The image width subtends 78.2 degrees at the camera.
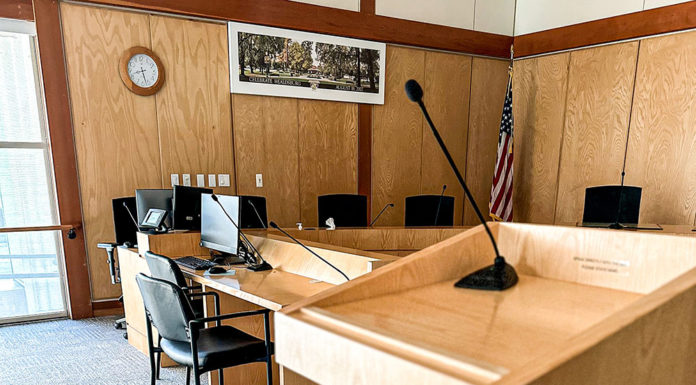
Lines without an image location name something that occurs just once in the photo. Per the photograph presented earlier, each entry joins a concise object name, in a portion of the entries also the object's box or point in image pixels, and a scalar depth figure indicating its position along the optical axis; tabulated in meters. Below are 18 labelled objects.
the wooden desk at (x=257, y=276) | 2.08
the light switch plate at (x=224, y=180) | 4.15
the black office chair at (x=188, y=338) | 1.84
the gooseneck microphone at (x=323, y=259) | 2.13
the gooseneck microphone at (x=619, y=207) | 3.88
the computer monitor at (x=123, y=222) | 3.50
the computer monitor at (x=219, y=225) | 2.59
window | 3.56
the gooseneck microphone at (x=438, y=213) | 3.93
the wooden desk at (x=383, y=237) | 3.04
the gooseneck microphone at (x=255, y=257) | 2.57
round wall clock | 3.69
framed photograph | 4.14
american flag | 5.12
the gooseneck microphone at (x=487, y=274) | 0.78
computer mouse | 2.48
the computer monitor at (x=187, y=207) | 3.06
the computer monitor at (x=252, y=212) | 3.57
